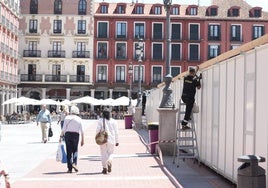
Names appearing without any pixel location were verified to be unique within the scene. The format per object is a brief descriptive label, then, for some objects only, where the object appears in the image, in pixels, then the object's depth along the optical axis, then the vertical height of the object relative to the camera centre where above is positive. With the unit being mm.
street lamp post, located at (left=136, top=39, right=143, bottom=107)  32781 +3341
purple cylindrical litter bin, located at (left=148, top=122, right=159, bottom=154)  16156 -1018
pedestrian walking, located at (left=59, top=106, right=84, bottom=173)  12070 -848
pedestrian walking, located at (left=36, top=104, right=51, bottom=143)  21109 -829
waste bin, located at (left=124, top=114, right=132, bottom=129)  35344 -1546
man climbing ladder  12844 +260
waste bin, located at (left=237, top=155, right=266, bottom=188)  6199 -903
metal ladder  12977 -1189
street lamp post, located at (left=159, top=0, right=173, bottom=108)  15266 +672
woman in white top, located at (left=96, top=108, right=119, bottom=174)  11898 -928
